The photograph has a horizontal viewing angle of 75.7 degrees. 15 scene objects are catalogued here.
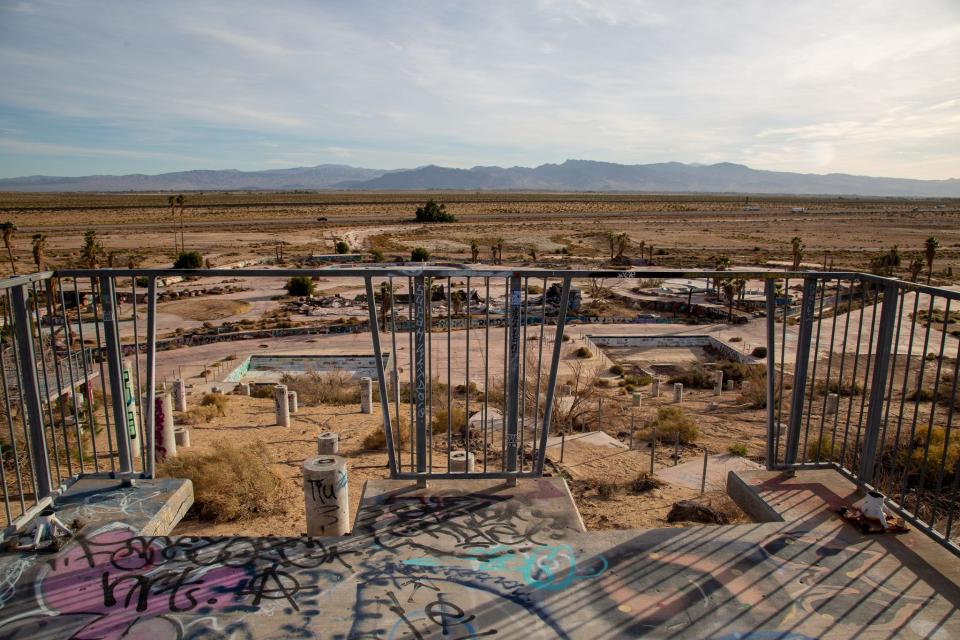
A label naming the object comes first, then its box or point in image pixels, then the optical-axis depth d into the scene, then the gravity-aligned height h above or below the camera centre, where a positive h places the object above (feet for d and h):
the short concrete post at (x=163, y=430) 33.11 -12.21
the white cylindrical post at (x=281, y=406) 40.37 -13.61
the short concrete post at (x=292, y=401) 47.26 -15.25
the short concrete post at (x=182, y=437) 37.81 -14.26
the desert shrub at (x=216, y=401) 48.45 -16.39
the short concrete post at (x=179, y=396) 51.39 -16.22
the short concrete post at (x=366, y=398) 46.75 -14.70
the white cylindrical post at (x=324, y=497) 15.01 -7.09
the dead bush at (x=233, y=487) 24.84 -11.73
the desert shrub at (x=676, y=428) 43.04 -16.04
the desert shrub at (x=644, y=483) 30.73 -14.12
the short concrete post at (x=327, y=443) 30.19 -11.73
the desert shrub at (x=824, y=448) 32.29 -13.85
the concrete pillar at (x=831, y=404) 54.61 -18.27
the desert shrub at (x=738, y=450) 39.72 -15.90
